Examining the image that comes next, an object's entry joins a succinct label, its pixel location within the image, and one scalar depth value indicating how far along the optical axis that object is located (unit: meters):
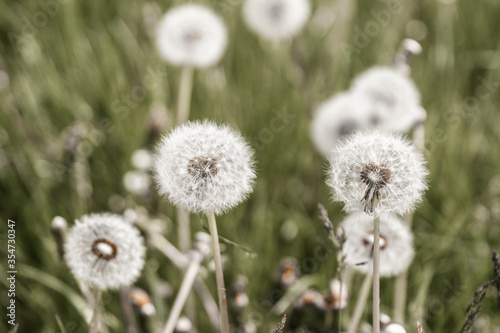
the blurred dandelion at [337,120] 2.13
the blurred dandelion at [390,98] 2.12
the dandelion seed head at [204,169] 1.25
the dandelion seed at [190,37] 2.37
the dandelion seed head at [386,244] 1.60
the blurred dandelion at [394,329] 1.23
